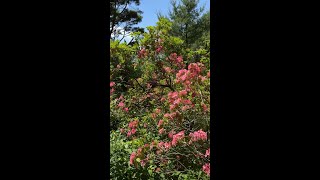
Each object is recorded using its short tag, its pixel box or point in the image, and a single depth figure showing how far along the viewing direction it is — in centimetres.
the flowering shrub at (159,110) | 354
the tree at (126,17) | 1766
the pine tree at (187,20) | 1788
